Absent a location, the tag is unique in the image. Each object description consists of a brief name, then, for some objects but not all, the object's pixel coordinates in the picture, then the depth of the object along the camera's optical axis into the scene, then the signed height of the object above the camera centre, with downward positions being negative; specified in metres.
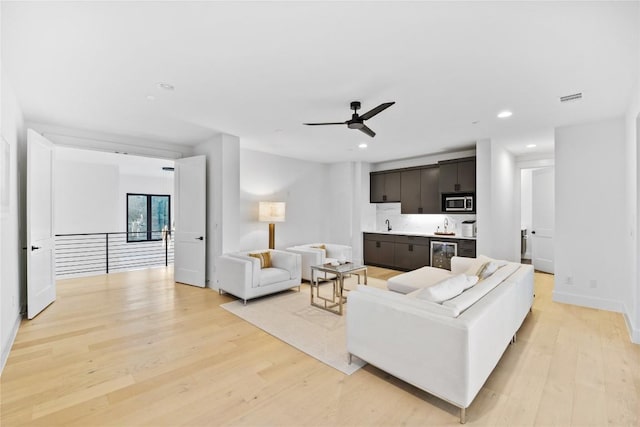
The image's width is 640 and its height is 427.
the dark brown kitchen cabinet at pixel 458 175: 5.49 +0.74
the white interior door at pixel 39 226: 3.57 -0.15
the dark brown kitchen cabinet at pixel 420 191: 6.17 +0.49
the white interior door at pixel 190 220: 5.09 -0.11
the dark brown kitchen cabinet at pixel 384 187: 6.87 +0.64
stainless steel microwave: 5.70 +0.19
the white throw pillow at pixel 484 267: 3.28 -0.64
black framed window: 10.38 +0.00
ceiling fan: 3.01 +1.01
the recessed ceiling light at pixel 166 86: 2.88 +1.29
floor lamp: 5.64 -0.01
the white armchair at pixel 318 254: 5.27 -0.78
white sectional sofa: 1.86 -0.88
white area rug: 2.72 -1.31
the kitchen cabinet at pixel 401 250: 5.55 -0.80
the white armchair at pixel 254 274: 4.13 -0.92
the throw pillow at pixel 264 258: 4.79 -0.75
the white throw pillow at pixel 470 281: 2.55 -0.62
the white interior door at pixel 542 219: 6.18 -0.14
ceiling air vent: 3.08 +1.25
